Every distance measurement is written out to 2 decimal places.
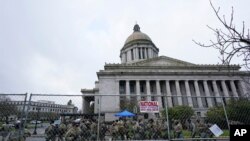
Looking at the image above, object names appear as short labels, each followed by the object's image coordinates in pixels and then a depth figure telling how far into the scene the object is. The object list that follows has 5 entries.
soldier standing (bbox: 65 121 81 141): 8.59
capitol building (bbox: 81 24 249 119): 60.44
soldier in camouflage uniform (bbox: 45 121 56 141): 8.46
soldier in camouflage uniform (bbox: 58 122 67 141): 8.83
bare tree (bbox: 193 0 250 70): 4.30
